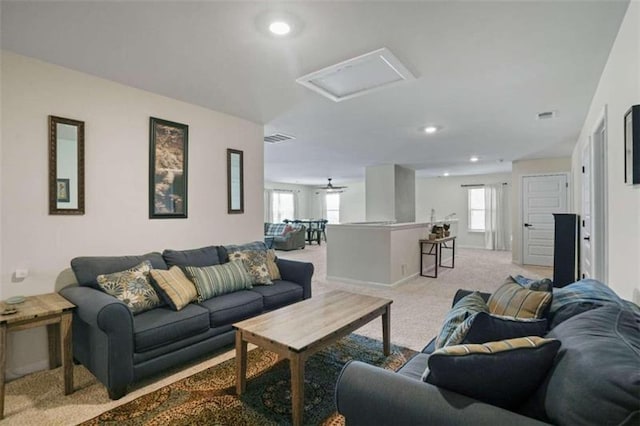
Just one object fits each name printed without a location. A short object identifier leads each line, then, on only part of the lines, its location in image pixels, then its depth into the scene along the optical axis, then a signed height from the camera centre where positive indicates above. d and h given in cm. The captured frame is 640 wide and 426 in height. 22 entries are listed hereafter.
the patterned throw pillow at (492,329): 126 -46
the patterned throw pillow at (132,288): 233 -54
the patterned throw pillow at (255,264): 325 -51
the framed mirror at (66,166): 247 +40
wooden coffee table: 177 -73
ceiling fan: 1245 +100
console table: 578 -70
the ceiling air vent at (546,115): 366 +114
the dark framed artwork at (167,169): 310 +47
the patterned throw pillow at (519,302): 151 -45
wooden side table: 186 -63
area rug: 184 -116
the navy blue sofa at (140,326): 201 -79
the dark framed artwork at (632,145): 157 +34
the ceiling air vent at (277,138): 469 +116
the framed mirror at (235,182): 383 +40
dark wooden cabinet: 398 -46
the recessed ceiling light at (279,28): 192 +114
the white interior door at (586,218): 347 -7
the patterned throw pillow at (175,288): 249 -58
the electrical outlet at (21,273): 231 -41
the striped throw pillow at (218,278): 274 -57
